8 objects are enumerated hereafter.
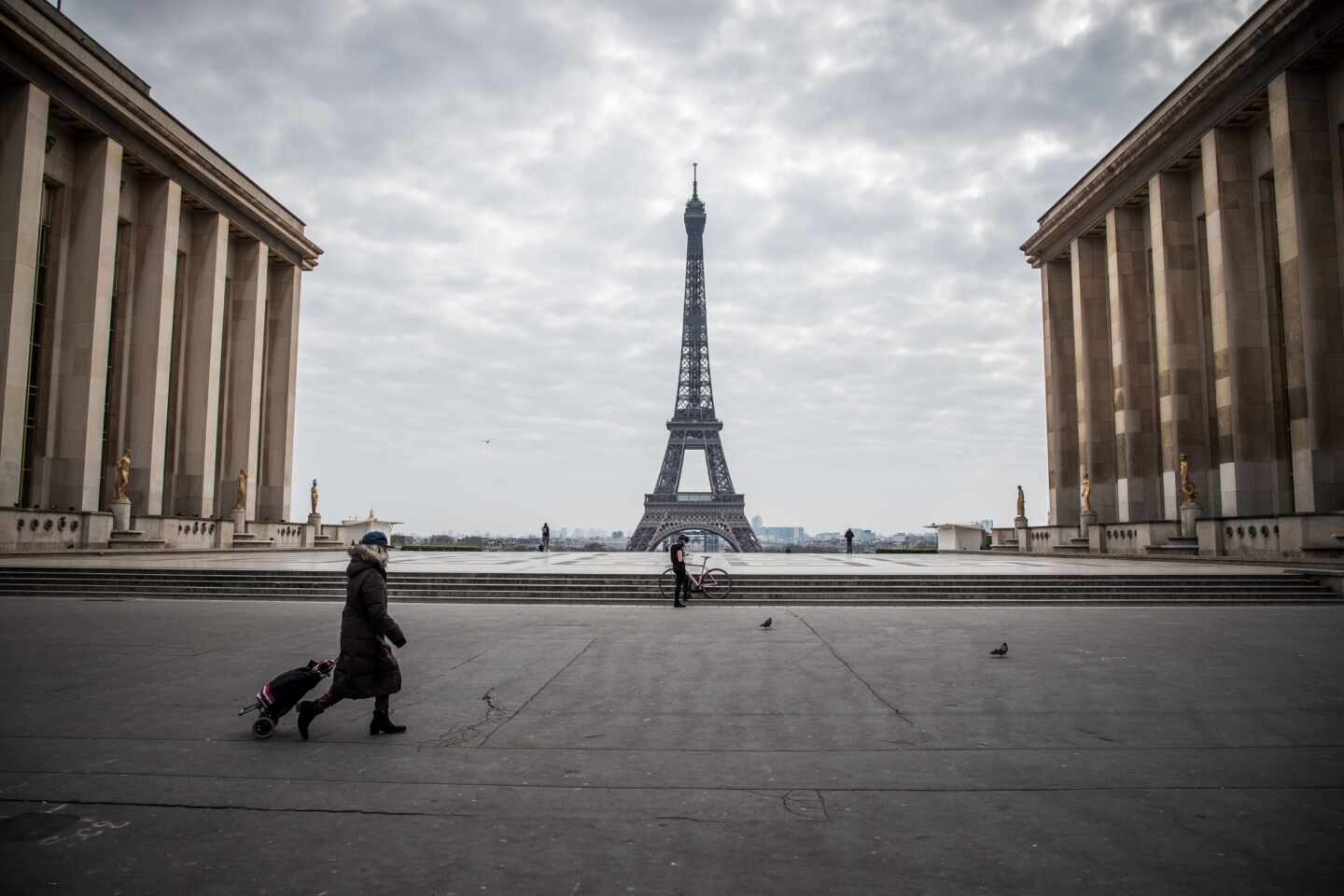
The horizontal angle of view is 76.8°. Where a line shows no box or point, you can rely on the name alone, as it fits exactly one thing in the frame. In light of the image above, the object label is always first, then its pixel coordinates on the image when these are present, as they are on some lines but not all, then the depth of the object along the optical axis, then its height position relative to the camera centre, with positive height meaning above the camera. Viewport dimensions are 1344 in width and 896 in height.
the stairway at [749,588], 18.27 -1.20
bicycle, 18.69 -1.12
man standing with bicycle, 17.09 -0.71
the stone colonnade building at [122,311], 29.91 +9.63
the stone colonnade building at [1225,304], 27.80 +9.26
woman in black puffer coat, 6.94 -0.99
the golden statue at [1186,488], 31.48 +1.79
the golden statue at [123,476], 32.75 +2.18
